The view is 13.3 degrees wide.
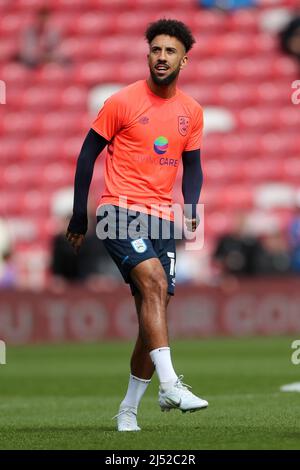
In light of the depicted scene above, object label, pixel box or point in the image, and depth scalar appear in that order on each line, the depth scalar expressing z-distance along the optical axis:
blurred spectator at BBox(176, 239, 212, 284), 19.11
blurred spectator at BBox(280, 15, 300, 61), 23.67
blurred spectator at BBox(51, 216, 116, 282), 18.12
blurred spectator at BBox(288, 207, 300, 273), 18.75
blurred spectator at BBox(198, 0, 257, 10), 24.48
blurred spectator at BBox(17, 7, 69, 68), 23.06
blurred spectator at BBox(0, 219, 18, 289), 18.14
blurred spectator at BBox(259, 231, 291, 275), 18.44
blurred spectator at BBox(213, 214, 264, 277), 18.56
